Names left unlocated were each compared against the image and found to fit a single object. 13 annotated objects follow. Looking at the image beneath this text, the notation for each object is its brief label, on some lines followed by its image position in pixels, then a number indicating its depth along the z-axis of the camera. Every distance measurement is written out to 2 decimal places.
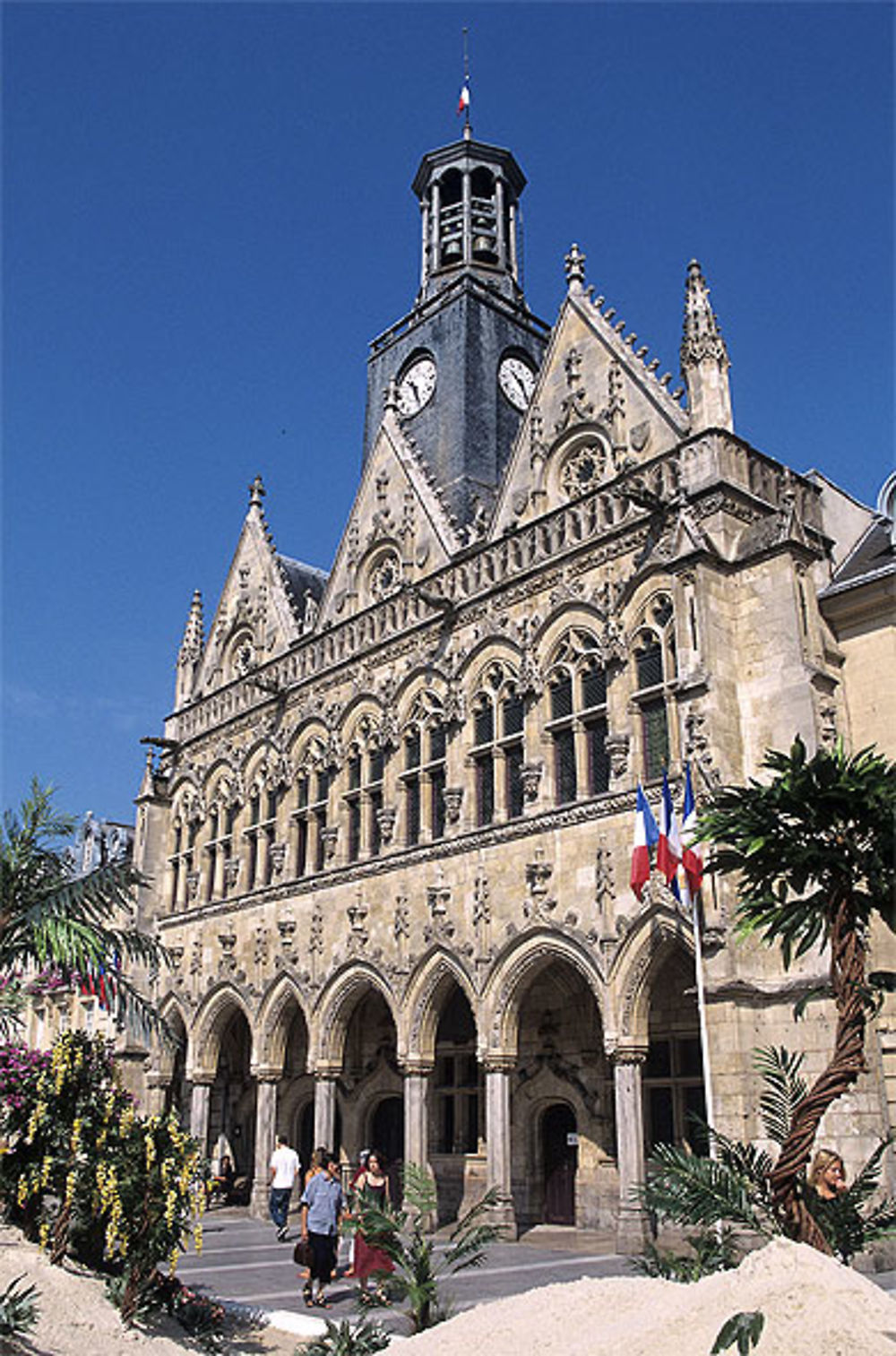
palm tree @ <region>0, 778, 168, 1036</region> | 13.17
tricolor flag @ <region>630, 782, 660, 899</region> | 16.09
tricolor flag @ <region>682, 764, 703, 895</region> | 15.26
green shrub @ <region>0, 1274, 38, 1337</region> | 8.30
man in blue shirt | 12.38
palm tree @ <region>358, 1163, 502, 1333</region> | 8.18
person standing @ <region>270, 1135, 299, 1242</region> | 19.11
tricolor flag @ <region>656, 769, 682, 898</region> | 15.70
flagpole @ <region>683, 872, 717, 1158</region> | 14.90
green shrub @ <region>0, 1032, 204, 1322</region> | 9.91
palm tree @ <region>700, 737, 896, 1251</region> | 7.02
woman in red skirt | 12.06
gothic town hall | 17.31
